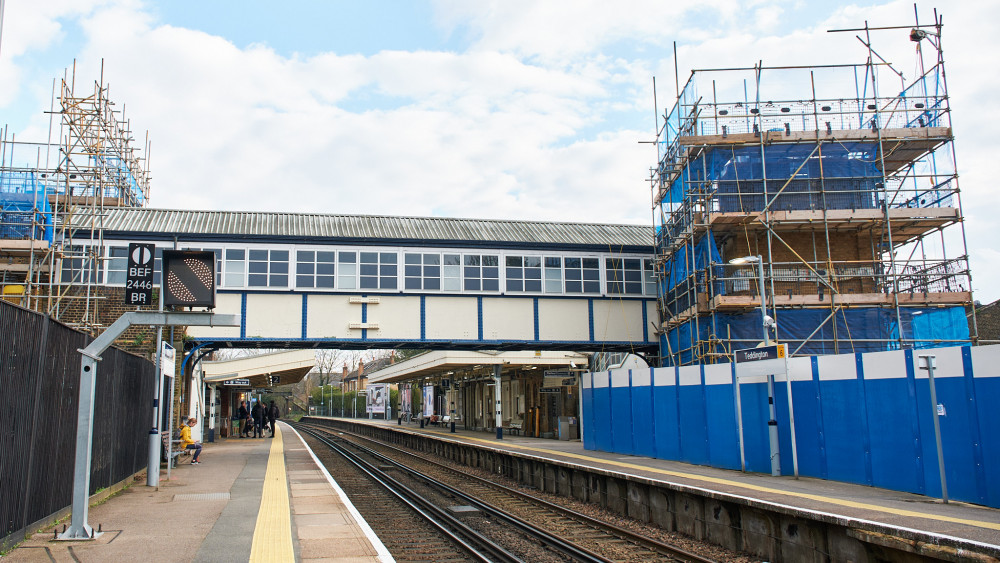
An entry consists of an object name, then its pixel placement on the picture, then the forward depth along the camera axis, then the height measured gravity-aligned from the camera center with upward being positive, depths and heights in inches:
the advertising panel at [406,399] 2454.5 +9.4
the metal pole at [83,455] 333.1 -19.7
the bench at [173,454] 684.8 -42.5
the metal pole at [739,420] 579.2 -19.5
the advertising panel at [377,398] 2834.6 +18.0
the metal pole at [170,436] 624.2 -23.3
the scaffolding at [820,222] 851.4 +190.4
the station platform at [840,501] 302.4 -55.0
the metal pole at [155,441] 547.5 -23.2
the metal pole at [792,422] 528.4 -20.0
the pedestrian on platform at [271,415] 1521.9 -19.5
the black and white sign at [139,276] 617.9 +121.5
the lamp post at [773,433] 541.6 -28.0
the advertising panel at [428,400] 2188.7 +2.2
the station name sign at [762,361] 533.0 +23.1
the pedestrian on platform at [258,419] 1487.5 -27.0
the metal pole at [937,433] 392.2 -22.0
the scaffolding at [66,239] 835.4 +193.8
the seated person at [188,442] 753.8 -34.4
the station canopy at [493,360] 1194.0 +62.8
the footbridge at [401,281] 964.0 +155.4
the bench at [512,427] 1411.2 -52.6
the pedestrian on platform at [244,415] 1576.8 -20.1
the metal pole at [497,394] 1148.7 +7.8
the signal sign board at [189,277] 528.7 +88.6
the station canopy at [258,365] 1245.7 +65.7
